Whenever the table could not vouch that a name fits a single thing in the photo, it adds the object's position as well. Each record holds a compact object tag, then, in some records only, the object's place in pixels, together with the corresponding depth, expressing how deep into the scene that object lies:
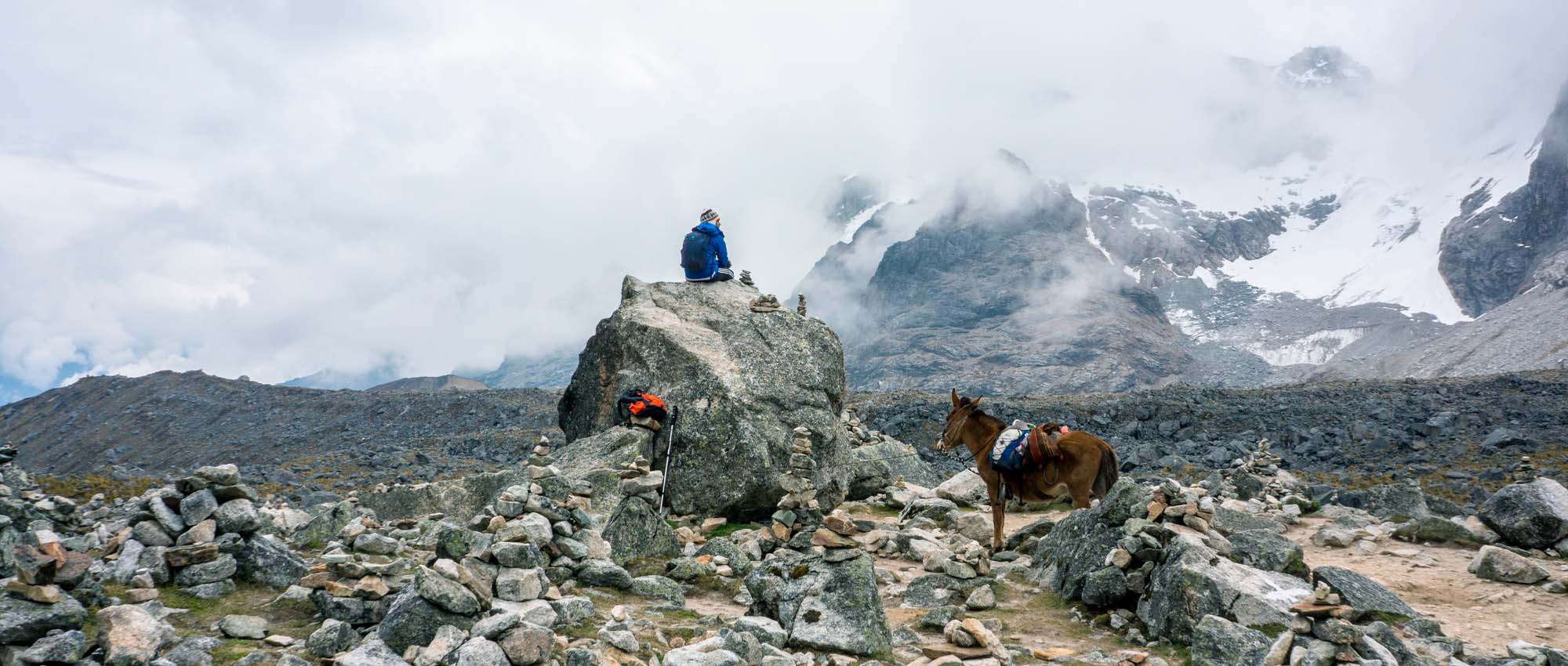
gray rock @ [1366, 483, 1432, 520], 16.47
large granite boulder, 15.73
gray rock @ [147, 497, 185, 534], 8.55
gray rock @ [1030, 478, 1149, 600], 11.05
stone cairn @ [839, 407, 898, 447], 25.19
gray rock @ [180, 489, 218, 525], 8.83
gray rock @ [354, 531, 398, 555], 10.98
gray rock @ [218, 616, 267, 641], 7.07
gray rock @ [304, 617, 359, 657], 6.79
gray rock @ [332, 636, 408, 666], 6.38
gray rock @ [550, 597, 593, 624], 8.25
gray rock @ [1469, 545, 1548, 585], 11.06
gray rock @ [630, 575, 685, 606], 10.59
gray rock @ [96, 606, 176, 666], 5.81
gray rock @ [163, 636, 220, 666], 6.14
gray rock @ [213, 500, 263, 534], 8.91
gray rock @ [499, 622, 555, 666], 6.50
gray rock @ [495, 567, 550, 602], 8.24
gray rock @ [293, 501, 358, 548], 12.30
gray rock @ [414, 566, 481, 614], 7.05
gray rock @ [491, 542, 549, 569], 8.48
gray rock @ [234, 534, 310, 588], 8.66
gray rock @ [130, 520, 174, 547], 8.42
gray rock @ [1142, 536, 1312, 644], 8.44
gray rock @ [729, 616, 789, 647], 8.27
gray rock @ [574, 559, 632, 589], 10.51
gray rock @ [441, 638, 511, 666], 6.26
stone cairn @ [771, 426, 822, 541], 13.67
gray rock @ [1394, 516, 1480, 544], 13.74
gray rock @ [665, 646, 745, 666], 6.90
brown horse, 13.46
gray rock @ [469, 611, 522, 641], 6.57
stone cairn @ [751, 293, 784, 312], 19.48
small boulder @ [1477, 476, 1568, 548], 12.50
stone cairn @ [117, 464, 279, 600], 8.05
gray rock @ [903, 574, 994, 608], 11.10
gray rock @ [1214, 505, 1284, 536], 14.54
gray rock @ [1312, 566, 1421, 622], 8.84
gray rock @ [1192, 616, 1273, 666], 7.85
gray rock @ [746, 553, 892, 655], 8.32
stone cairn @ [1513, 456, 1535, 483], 21.97
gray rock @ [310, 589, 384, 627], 7.60
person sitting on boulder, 21.17
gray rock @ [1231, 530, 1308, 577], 10.06
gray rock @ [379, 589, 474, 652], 6.89
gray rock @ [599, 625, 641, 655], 7.53
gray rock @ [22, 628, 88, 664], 5.53
